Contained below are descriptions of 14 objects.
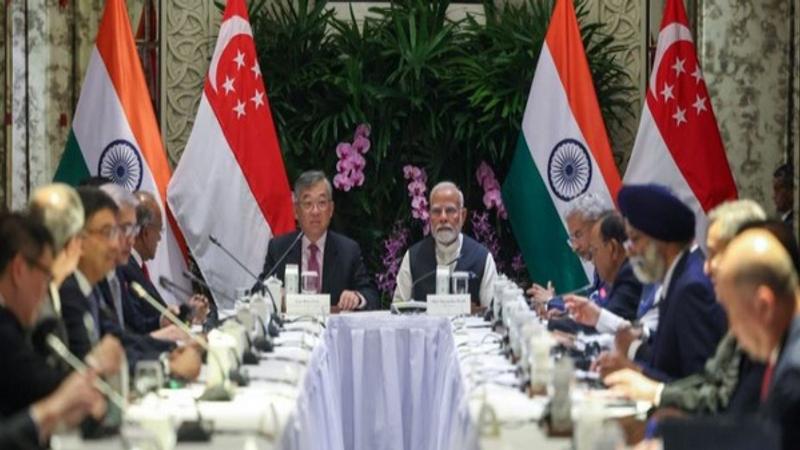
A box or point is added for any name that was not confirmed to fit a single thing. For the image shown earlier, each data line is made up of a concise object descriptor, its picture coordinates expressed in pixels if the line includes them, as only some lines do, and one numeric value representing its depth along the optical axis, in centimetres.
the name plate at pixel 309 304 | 1254
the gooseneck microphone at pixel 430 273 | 1361
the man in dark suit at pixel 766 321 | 587
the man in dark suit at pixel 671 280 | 823
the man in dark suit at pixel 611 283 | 1045
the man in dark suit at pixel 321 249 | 1354
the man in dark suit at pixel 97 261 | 874
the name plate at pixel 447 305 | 1256
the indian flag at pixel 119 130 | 1506
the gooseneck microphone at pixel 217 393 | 812
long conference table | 740
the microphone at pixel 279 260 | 1291
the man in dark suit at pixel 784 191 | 1394
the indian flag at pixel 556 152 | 1555
